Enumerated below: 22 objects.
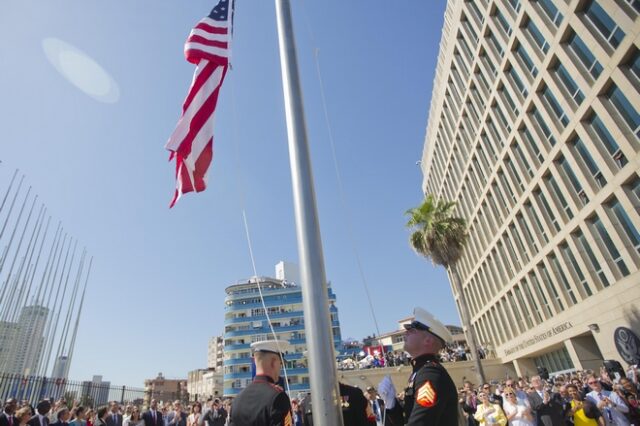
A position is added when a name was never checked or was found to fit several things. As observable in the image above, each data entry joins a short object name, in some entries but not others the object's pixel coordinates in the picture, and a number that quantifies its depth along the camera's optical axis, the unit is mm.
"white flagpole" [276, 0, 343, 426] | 2264
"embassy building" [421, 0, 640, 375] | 15477
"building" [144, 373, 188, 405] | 91562
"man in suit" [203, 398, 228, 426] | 12734
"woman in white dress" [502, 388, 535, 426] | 8328
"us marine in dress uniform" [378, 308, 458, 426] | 2547
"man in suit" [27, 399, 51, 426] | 8555
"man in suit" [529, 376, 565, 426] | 9094
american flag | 5219
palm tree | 22806
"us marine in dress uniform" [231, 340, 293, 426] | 2809
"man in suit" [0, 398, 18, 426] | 7730
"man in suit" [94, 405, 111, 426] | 10453
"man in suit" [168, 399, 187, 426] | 13703
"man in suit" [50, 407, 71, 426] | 8722
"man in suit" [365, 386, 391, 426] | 11000
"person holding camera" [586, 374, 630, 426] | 8055
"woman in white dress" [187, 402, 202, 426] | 13273
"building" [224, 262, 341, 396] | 64375
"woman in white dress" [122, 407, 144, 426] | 11988
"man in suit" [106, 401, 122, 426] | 11344
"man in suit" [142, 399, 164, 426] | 12258
